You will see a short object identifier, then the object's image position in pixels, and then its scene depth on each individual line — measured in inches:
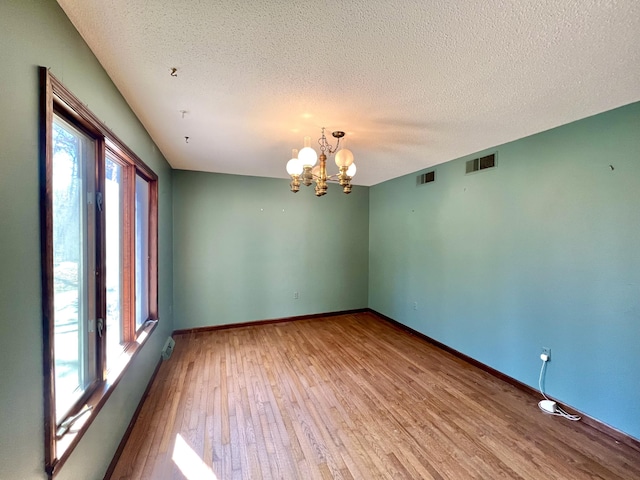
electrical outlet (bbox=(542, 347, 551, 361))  94.7
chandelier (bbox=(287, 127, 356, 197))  83.6
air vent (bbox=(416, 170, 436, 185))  144.6
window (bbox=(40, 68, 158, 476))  40.7
